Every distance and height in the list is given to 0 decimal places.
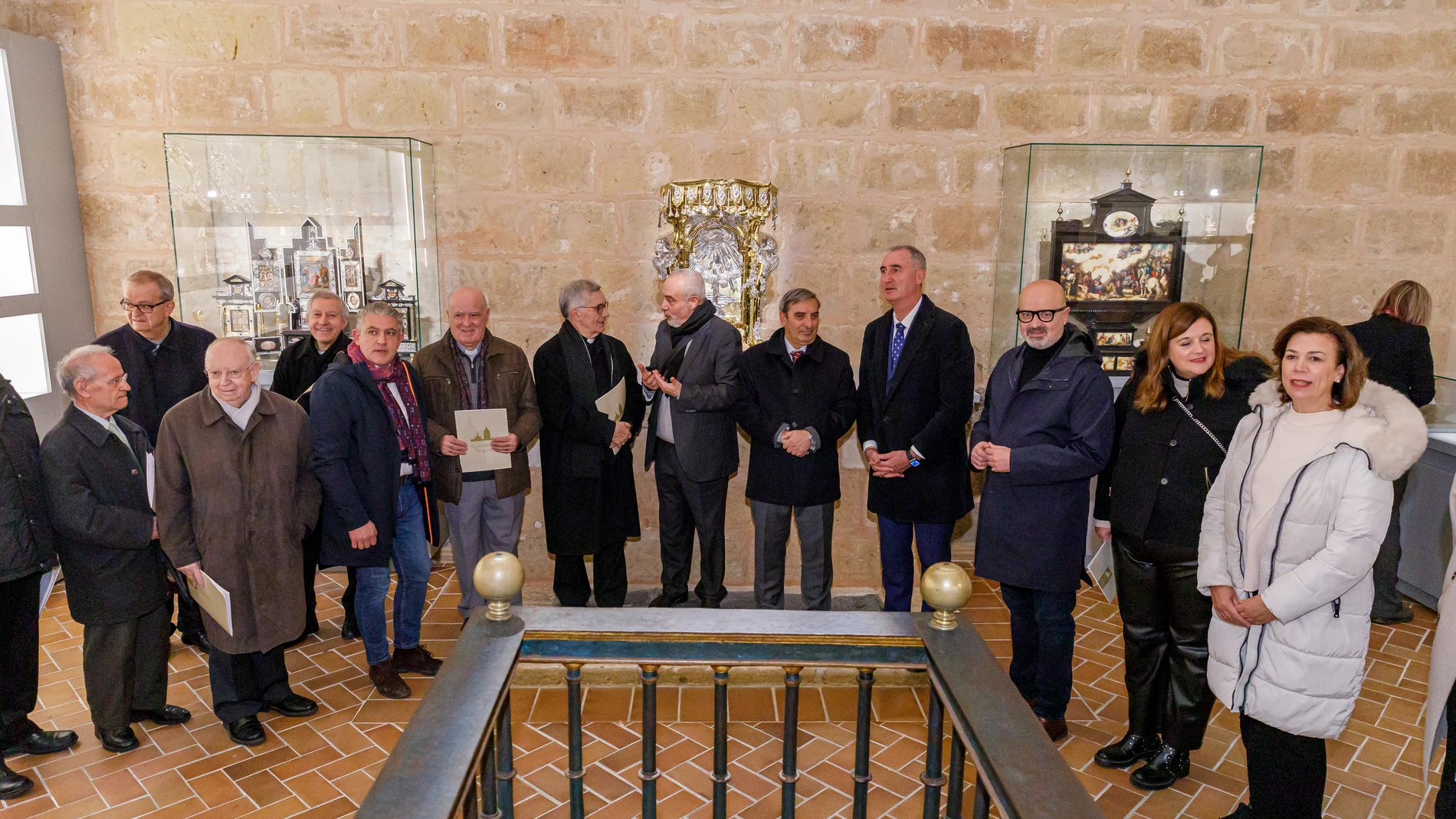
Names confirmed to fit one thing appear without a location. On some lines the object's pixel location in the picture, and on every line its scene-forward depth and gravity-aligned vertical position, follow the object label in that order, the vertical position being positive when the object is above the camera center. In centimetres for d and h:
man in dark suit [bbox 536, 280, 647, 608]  475 -102
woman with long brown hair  332 -97
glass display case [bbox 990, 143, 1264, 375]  564 +22
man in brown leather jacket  452 -85
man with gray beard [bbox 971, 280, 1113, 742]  372 -89
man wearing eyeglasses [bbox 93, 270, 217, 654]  453 -52
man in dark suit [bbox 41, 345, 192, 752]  350 -113
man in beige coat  359 -105
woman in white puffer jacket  266 -89
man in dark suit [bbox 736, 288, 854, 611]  465 -89
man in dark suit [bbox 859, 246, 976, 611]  448 -79
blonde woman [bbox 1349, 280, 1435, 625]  516 -58
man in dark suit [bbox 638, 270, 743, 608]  477 -84
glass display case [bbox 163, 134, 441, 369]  539 +15
